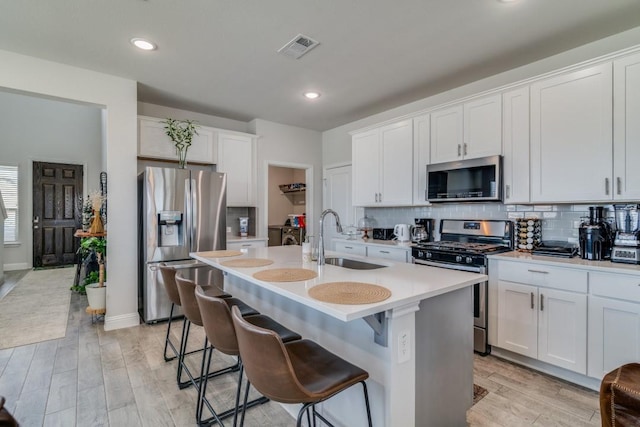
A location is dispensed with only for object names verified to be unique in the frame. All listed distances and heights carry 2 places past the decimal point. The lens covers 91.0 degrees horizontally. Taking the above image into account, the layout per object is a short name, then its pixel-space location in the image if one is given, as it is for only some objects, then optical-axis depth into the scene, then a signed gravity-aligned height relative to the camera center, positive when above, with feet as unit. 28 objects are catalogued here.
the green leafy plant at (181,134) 13.00 +3.28
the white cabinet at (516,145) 9.29 +2.05
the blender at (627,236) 7.34 -0.56
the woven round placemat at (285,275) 5.54 -1.17
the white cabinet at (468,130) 10.00 +2.80
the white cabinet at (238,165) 14.87 +2.28
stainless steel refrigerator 11.60 -0.42
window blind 20.84 +0.95
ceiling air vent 8.71 +4.79
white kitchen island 4.47 -2.10
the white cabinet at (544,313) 7.44 -2.57
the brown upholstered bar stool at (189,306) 6.50 -2.10
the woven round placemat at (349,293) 4.20 -1.17
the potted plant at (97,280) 11.55 -2.72
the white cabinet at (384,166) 12.66 +2.01
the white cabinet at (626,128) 7.39 +2.03
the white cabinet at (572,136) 7.86 +2.03
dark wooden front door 21.93 +0.01
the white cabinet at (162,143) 12.54 +2.90
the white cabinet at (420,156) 11.95 +2.18
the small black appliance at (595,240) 7.94 -0.71
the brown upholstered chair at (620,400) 3.80 -2.34
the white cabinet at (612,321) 6.69 -2.40
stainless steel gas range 9.16 -1.15
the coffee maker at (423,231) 12.49 -0.76
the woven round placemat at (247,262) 6.99 -1.17
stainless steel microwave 9.94 +1.09
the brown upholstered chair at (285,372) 3.73 -2.16
